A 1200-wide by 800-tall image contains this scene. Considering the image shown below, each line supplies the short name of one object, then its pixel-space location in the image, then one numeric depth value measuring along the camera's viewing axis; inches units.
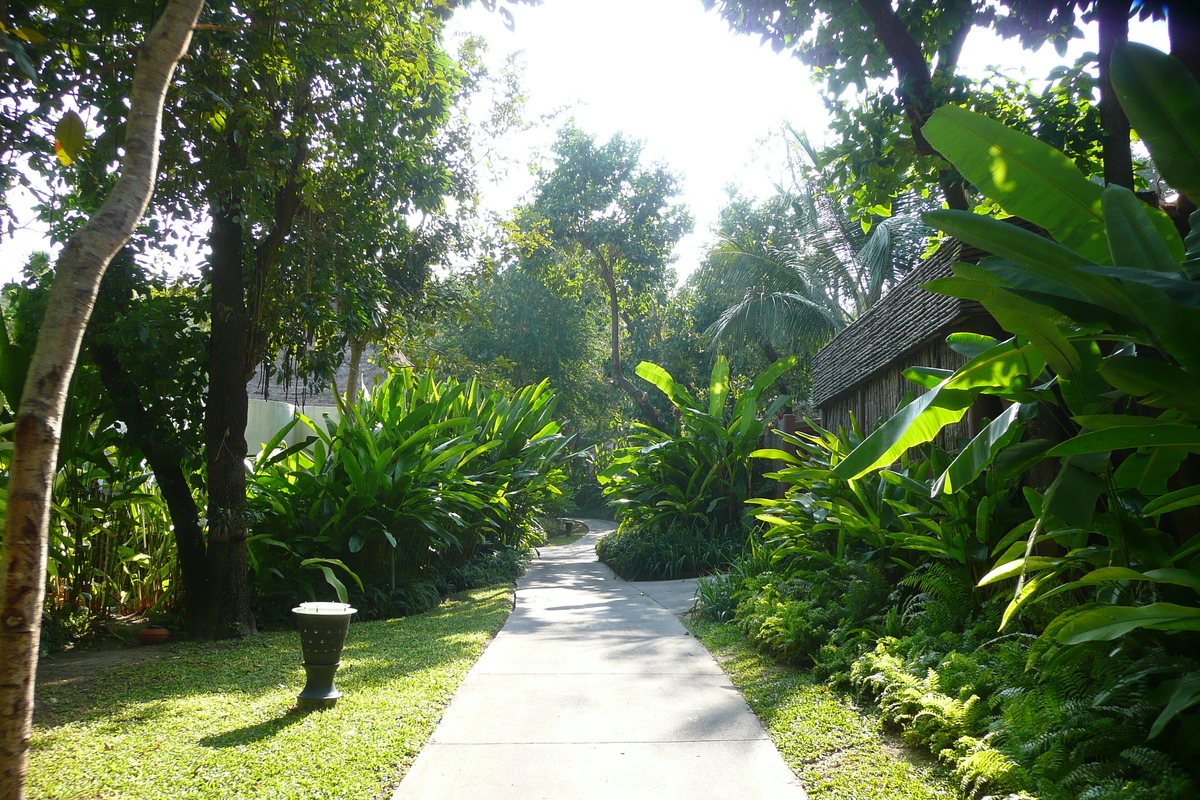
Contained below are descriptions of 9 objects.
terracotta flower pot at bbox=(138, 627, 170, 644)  227.1
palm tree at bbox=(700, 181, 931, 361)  665.6
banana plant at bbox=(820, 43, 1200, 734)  100.9
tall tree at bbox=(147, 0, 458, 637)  214.1
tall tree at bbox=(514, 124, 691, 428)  881.5
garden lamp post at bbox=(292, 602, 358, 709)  157.9
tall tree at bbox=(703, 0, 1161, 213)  237.1
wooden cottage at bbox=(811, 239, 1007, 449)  206.4
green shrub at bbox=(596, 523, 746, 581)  396.2
